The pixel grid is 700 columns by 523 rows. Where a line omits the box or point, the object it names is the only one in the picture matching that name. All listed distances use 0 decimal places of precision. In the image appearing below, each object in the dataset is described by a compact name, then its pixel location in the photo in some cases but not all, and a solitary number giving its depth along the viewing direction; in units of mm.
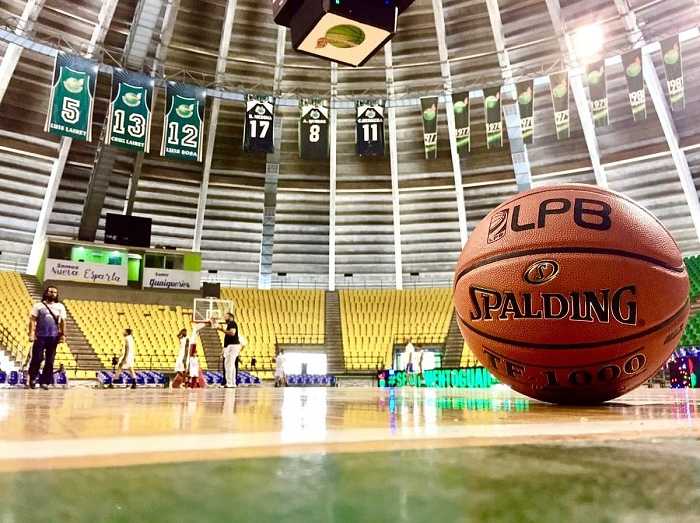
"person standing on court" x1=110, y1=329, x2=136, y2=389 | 15539
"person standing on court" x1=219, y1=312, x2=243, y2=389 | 12539
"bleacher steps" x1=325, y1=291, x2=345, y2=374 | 25861
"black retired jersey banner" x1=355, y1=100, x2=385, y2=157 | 21047
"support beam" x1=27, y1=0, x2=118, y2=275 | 21198
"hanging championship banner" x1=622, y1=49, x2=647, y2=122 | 18688
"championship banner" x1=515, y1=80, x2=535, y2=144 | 20156
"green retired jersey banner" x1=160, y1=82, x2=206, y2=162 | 19312
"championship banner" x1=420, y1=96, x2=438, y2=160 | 21484
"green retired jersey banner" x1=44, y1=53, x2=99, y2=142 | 17672
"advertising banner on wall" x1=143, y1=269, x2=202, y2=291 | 25344
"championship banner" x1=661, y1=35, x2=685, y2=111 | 17828
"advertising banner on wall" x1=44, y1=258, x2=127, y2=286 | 23672
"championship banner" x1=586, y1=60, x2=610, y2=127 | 18703
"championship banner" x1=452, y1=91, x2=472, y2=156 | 20734
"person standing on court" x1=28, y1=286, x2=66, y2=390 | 8711
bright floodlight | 21219
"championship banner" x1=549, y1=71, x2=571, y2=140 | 19562
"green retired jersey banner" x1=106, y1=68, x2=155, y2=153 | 18812
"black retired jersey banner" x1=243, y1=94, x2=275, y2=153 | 20094
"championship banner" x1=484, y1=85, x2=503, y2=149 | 20219
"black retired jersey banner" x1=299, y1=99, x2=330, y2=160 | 20516
